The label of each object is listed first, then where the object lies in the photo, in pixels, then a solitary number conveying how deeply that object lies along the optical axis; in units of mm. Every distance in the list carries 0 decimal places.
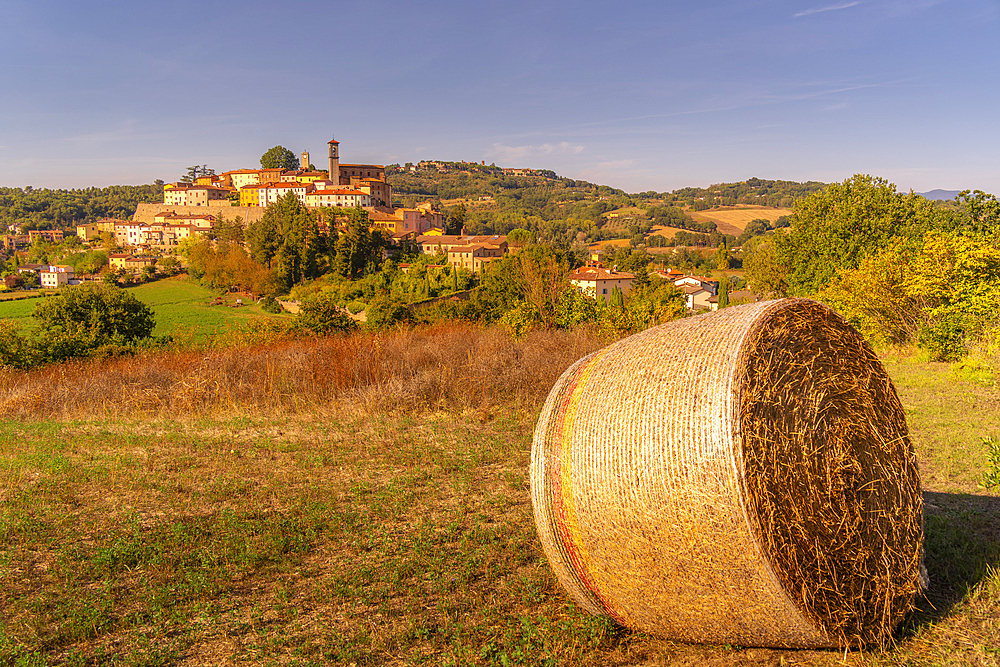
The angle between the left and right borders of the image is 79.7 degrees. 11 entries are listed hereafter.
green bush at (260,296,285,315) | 66625
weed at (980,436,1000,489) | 5328
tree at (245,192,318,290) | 73938
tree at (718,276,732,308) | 48719
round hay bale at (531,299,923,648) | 3660
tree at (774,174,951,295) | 29531
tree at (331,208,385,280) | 75188
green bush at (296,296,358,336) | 37938
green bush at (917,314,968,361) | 17047
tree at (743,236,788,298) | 38688
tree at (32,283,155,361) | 27738
